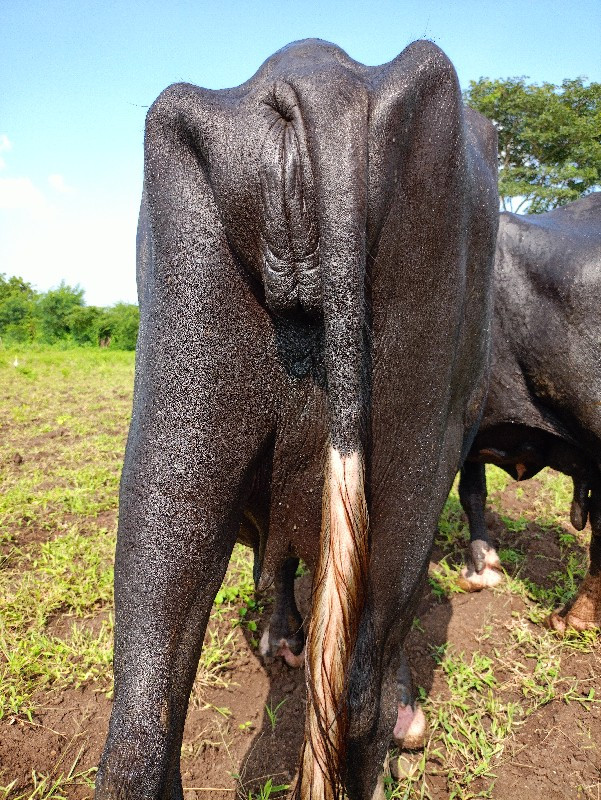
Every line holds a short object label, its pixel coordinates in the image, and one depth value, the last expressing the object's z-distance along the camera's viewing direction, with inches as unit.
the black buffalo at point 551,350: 84.9
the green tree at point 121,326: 974.4
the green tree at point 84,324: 978.7
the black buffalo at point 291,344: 43.3
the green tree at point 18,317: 959.0
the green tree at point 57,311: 997.2
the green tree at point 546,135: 676.1
